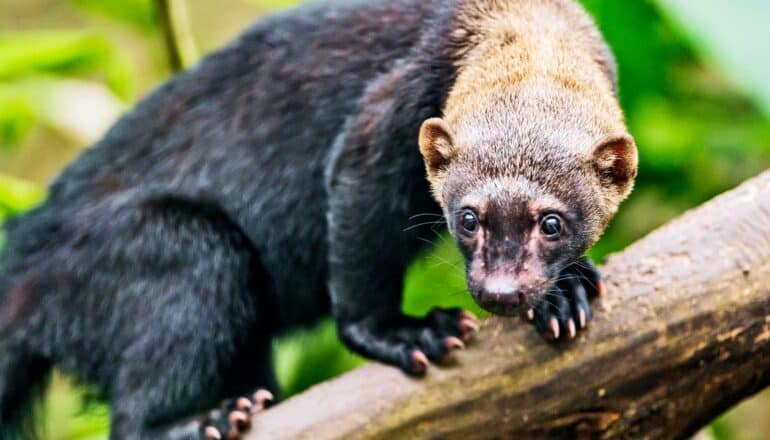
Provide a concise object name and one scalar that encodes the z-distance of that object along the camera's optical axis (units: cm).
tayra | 589
